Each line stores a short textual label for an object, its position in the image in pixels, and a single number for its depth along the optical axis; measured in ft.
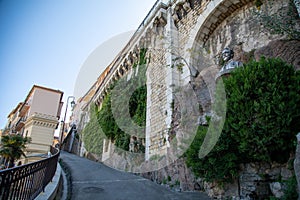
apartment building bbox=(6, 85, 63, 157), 66.13
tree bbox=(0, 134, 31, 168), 51.67
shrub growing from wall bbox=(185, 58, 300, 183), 10.57
